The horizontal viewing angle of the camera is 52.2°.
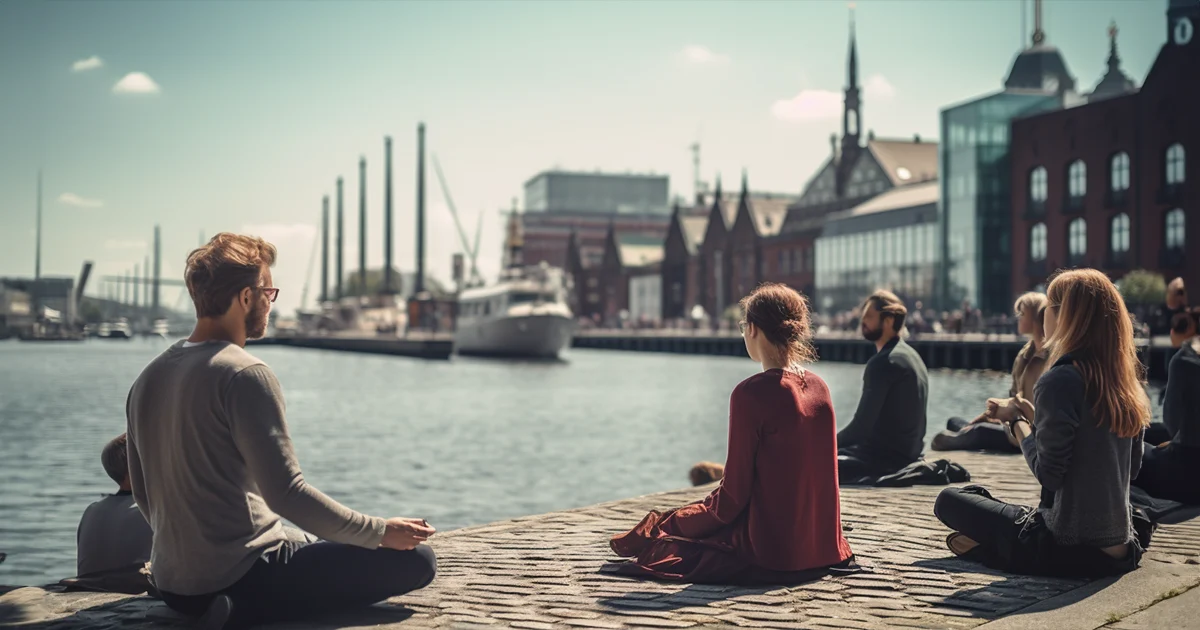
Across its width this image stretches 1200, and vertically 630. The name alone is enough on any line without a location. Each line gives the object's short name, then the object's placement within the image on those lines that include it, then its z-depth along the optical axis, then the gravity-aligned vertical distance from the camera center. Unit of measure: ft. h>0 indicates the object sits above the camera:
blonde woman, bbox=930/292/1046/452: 23.18 -1.12
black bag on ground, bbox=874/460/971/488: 30.76 -3.33
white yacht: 233.96 +4.82
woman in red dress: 18.07 -2.04
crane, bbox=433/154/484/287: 351.87 +28.03
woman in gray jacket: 17.74 -1.39
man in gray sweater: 13.98 -1.58
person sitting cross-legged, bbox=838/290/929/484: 28.78 -1.52
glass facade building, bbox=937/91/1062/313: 208.23 +26.70
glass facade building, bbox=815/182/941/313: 231.50 +19.10
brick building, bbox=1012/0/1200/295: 165.48 +25.06
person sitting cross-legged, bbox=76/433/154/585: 19.42 -3.18
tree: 160.86 +7.62
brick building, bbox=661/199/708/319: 385.46 +25.42
